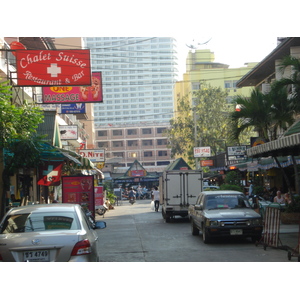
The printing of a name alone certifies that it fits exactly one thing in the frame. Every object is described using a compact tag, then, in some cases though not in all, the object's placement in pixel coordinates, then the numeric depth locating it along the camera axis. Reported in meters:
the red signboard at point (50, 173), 20.83
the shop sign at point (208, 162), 54.00
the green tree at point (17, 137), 14.09
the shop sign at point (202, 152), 47.16
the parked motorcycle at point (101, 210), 31.95
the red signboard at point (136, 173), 62.28
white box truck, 24.64
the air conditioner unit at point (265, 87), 35.53
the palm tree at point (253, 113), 21.36
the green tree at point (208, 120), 53.69
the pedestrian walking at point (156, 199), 34.50
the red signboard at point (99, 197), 31.62
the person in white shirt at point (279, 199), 23.10
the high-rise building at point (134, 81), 166.12
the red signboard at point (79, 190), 22.42
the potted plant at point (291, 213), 20.08
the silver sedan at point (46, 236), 7.62
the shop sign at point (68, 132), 32.96
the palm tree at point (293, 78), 16.67
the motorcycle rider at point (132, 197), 49.73
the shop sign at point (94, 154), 38.12
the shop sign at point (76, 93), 22.91
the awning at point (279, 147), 12.29
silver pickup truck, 14.26
